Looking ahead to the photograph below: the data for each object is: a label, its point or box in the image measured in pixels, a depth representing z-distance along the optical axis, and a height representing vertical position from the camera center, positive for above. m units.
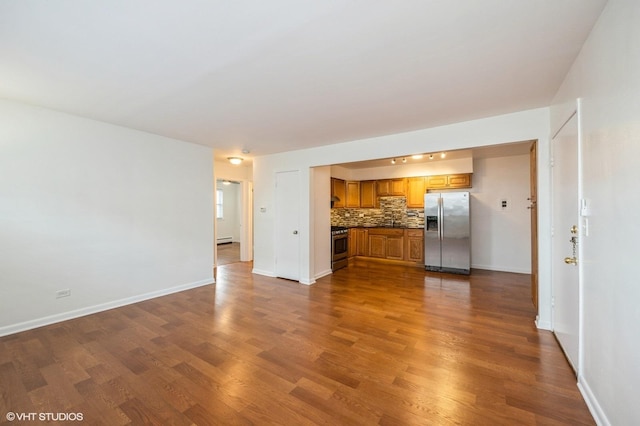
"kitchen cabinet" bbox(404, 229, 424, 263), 6.12 -0.80
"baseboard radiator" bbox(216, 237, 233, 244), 10.32 -1.11
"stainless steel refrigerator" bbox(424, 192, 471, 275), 5.46 -0.47
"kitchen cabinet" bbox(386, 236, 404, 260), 6.40 -0.92
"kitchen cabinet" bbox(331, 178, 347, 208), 6.60 +0.52
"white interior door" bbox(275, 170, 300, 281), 5.09 -0.25
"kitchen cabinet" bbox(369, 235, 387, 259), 6.65 -0.89
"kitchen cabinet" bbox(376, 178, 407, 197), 6.65 +0.66
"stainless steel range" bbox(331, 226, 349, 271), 5.84 -0.84
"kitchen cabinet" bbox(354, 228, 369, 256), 6.94 -0.82
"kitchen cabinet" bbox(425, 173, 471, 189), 5.86 +0.70
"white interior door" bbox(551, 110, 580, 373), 2.08 -0.27
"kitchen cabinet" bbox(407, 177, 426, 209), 6.36 +0.48
